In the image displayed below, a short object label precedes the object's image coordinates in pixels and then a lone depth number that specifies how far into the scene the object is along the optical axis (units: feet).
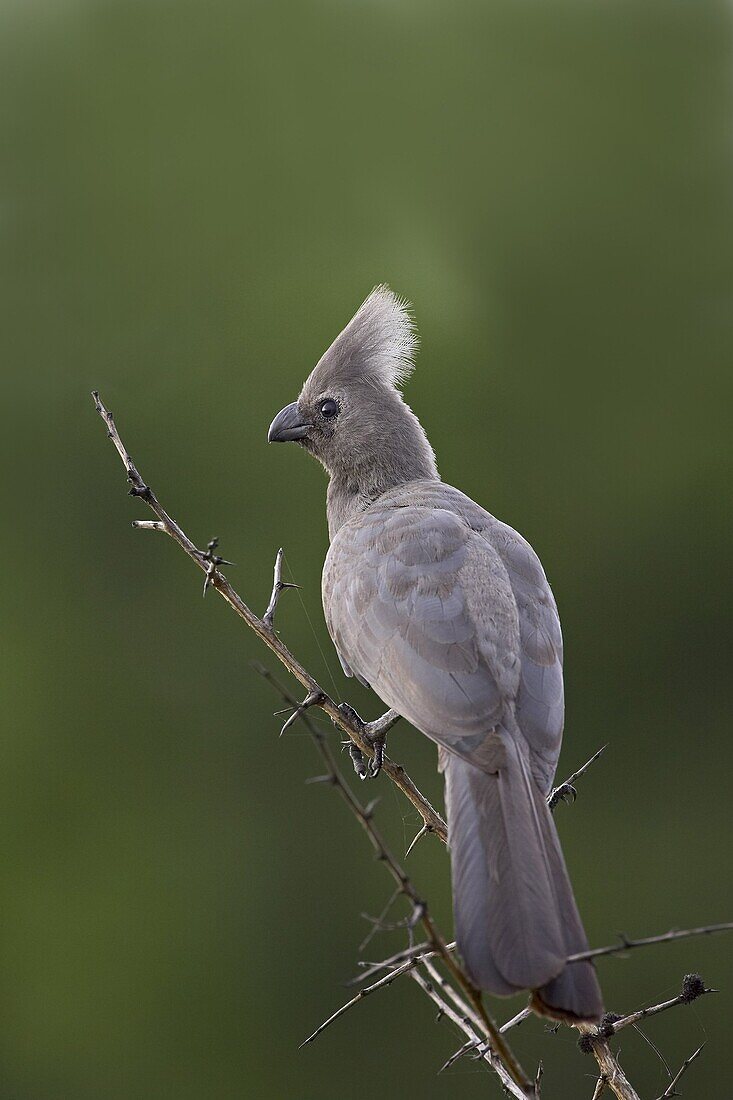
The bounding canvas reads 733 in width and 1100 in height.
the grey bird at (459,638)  30.68
